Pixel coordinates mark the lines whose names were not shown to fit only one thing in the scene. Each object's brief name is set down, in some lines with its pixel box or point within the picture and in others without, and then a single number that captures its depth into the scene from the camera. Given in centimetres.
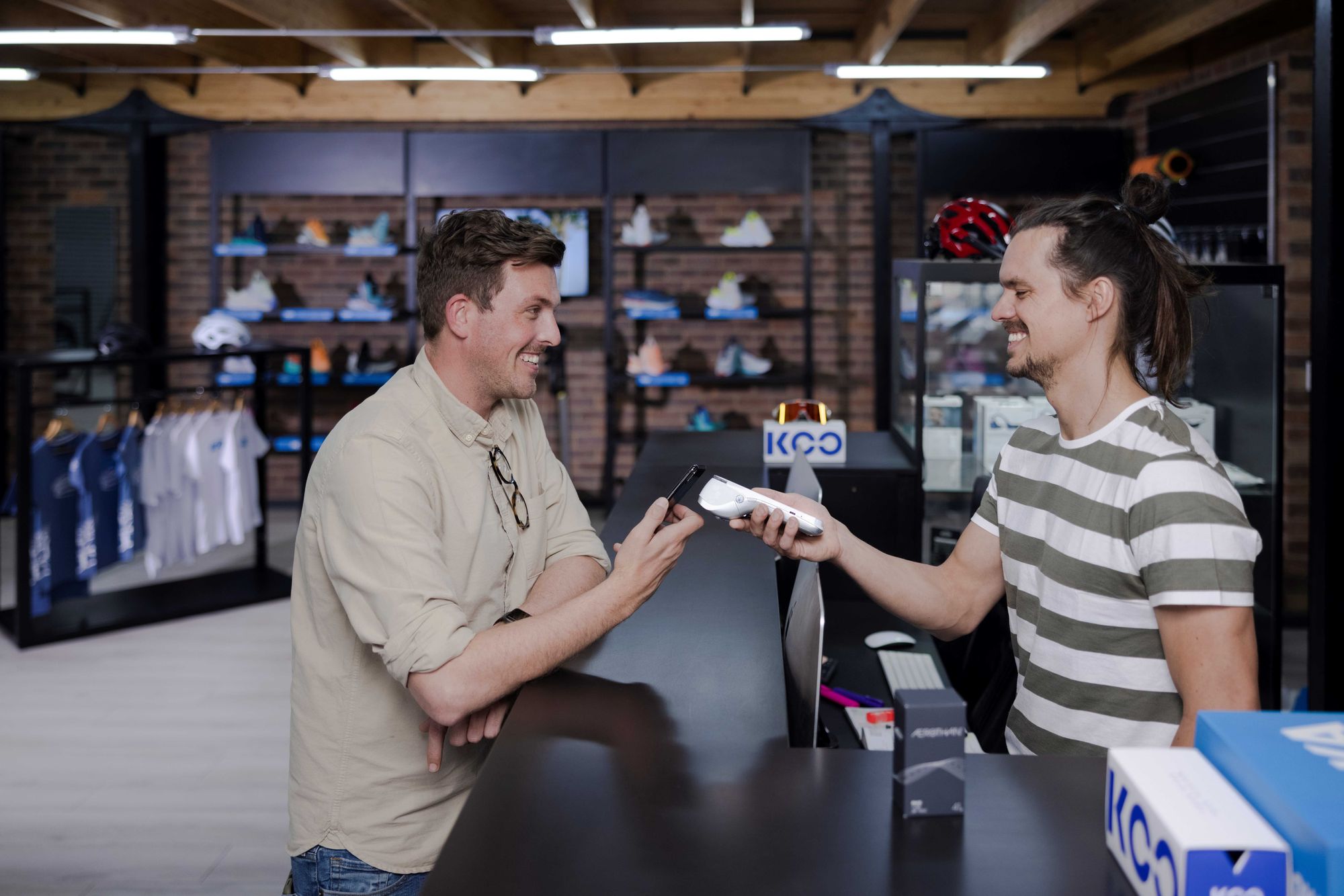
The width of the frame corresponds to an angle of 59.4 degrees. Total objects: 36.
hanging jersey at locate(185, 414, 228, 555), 569
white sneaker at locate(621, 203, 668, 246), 783
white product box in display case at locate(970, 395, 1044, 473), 357
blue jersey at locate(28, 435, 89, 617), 517
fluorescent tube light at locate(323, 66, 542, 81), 638
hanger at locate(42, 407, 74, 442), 529
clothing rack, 493
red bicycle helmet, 334
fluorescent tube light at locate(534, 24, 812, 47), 550
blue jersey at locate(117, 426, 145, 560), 550
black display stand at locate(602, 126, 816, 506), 778
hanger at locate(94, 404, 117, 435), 547
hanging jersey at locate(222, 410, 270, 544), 586
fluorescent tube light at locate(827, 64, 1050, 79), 641
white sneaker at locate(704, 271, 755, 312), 784
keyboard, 280
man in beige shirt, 159
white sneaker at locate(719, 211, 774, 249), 779
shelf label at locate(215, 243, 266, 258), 788
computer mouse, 316
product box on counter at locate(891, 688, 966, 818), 124
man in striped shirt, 150
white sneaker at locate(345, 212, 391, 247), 788
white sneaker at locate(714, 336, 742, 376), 791
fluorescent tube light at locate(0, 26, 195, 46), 557
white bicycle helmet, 582
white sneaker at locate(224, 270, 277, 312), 798
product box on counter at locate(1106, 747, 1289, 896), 94
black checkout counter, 113
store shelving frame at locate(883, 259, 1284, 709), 333
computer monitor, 156
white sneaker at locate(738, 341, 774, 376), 793
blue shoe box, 91
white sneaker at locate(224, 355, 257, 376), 806
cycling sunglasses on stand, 331
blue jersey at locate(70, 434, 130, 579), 531
